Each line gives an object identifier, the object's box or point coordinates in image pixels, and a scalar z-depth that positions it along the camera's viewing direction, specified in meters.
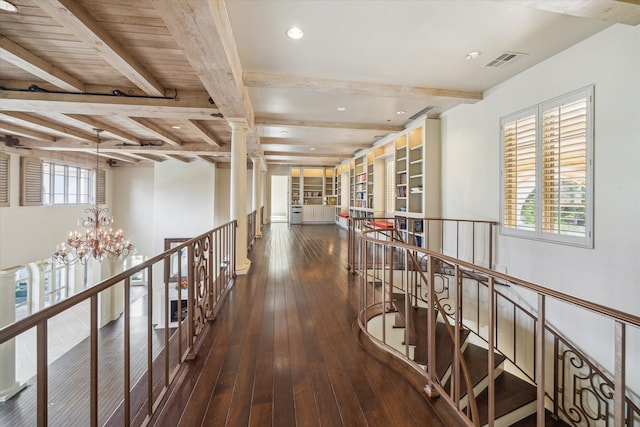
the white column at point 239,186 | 4.42
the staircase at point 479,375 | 2.80
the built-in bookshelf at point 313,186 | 12.77
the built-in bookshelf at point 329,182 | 12.97
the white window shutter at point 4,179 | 6.24
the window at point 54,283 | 7.76
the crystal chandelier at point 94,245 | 5.35
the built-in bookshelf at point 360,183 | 9.05
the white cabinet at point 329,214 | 12.60
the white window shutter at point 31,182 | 6.79
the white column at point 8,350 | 4.66
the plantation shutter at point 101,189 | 9.82
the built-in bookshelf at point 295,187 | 12.50
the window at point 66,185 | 7.77
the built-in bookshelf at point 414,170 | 6.13
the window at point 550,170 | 3.08
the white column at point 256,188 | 8.39
